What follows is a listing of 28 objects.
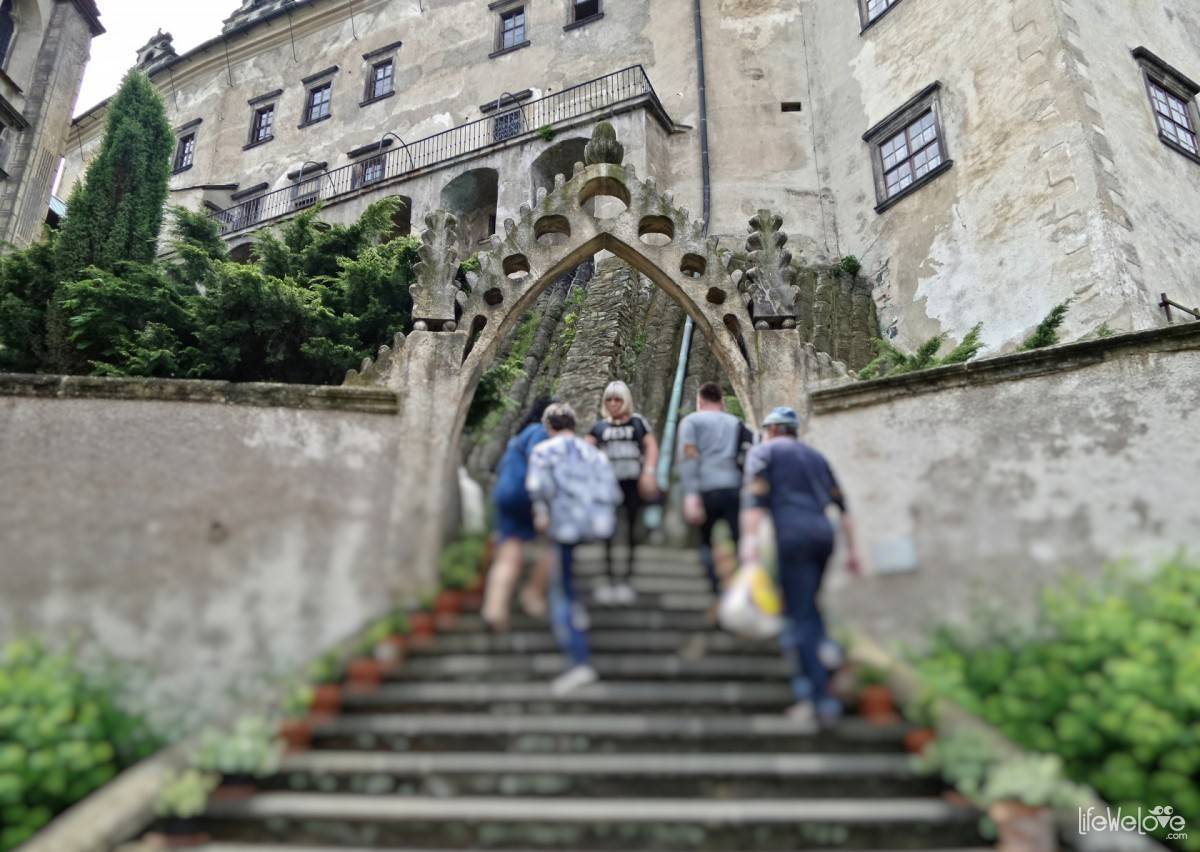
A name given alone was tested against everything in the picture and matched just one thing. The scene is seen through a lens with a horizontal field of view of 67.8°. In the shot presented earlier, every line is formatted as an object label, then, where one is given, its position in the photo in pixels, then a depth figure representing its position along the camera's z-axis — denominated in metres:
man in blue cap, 4.33
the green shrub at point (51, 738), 4.27
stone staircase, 3.88
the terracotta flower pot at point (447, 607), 4.83
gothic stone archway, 6.48
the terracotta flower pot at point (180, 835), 4.08
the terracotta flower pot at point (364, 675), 4.72
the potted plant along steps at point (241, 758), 4.36
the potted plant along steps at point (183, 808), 4.14
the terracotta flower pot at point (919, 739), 4.19
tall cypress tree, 12.40
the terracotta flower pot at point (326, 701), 4.62
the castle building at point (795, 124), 14.07
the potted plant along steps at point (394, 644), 4.77
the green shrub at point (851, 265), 17.88
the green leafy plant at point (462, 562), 4.84
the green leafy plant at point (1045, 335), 9.62
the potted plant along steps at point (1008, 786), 3.85
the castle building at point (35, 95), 20.31
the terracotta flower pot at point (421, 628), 4.84
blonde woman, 5.43
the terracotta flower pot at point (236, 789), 4.28
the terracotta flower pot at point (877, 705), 4.31
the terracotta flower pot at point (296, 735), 4.48
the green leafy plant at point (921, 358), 9.62
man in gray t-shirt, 5.27
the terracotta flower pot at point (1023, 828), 3.81
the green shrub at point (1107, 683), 4.12
